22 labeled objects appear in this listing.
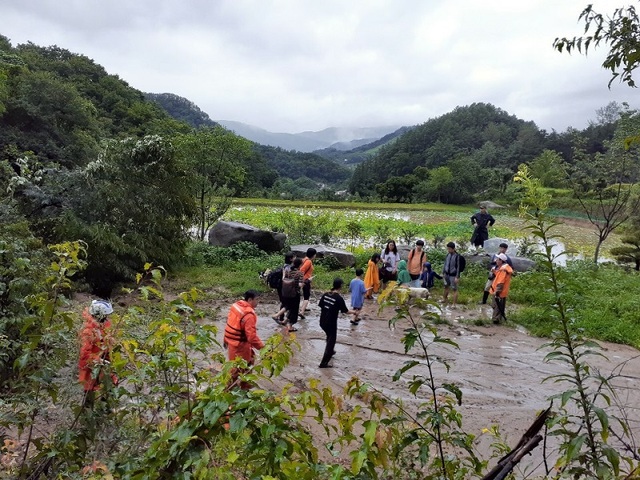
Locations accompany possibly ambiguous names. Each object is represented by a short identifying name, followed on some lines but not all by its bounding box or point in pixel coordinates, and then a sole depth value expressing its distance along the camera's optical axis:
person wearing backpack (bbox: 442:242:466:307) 10.66
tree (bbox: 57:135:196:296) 10.88
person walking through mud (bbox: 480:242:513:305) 9.79
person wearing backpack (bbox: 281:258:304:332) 8.47
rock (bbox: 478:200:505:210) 43.40
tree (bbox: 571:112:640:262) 14.83
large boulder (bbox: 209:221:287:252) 16.19
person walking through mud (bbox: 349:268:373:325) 8.92
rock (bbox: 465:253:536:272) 14.66
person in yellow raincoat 10.85
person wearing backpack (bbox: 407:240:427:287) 10.99
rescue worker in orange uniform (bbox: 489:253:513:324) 9.25
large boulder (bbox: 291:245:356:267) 15.03
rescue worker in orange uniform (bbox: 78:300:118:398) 2.66
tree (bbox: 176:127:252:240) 18.92
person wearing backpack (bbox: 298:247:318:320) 9.60
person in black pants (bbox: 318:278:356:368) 7.12
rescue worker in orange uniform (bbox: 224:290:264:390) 5.29
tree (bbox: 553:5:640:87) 2.39
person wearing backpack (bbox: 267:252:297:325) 8.90
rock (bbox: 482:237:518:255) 17.28
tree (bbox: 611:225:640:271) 17.62
